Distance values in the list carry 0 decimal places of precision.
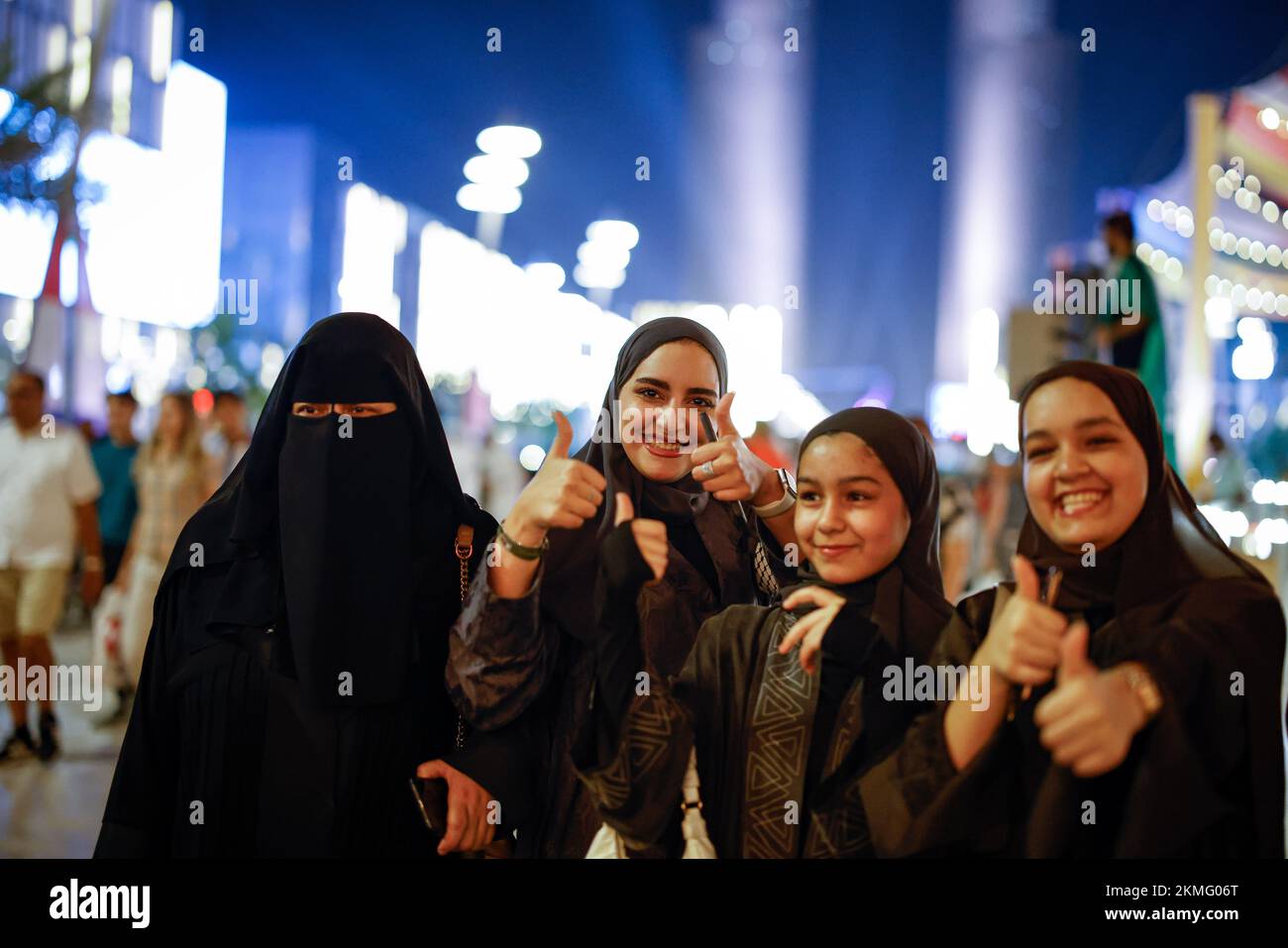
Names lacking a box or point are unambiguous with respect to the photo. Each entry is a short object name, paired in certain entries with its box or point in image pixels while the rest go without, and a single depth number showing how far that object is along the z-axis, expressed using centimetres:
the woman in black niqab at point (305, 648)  238
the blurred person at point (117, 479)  689
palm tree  1095
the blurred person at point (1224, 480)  875
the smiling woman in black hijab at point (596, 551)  228
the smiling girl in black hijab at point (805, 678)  211
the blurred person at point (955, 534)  646
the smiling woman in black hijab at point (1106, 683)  190
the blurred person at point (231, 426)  727
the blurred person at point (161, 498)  598
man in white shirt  562
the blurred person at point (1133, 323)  517
